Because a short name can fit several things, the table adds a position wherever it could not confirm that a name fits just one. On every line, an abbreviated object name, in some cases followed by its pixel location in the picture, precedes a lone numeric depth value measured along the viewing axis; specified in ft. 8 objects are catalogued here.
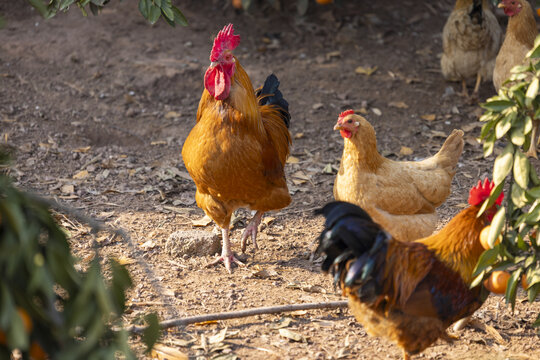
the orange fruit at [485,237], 19.94
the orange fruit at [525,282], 19.80
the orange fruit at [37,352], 12.32
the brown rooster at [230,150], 28.86
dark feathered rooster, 20.76
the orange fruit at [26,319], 11.55
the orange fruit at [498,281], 20.42
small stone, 31.58
